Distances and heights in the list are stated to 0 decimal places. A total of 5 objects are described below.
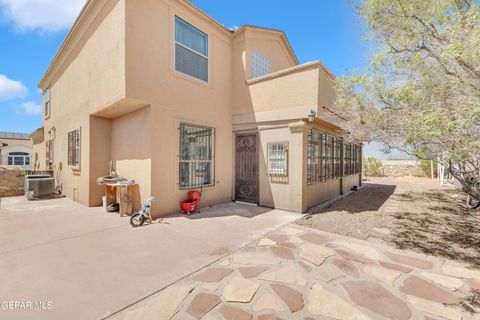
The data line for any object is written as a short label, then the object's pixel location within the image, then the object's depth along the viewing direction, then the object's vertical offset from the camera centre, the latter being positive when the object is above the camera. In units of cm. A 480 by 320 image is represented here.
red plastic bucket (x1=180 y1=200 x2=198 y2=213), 628 -136
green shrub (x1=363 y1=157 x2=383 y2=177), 2012 -50
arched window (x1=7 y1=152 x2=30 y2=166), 2528 +19
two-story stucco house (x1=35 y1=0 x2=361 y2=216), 588 +160
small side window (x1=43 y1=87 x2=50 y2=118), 1160 +335
